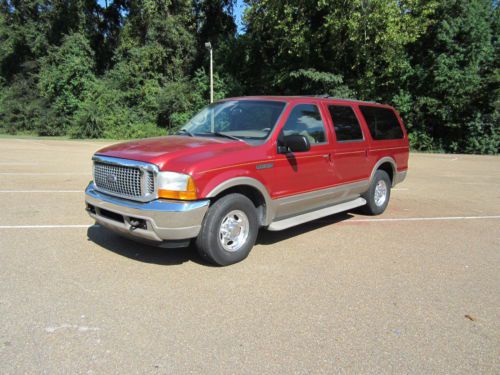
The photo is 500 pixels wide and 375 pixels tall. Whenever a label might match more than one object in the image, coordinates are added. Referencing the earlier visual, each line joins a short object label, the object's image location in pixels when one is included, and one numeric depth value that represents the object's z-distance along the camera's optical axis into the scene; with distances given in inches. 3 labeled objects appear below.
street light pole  1067.9
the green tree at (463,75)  866.1
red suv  167.5
